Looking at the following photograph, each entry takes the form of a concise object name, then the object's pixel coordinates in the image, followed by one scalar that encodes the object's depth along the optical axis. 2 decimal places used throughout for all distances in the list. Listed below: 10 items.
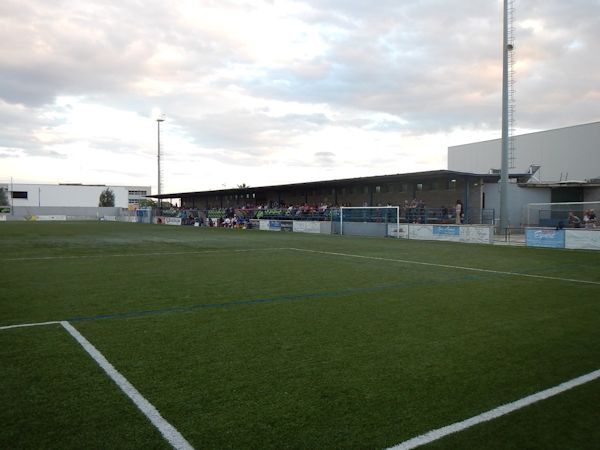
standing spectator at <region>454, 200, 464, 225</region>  28.78
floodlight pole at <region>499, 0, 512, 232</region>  26.08
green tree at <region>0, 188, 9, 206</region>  107.50
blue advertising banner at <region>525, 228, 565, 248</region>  21.56
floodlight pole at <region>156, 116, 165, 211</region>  57.37
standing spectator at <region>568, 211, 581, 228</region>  22.18
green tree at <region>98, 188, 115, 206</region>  111.00
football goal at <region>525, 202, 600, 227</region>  23.56
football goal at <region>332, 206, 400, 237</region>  30.06
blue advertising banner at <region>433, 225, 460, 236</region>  26.34
